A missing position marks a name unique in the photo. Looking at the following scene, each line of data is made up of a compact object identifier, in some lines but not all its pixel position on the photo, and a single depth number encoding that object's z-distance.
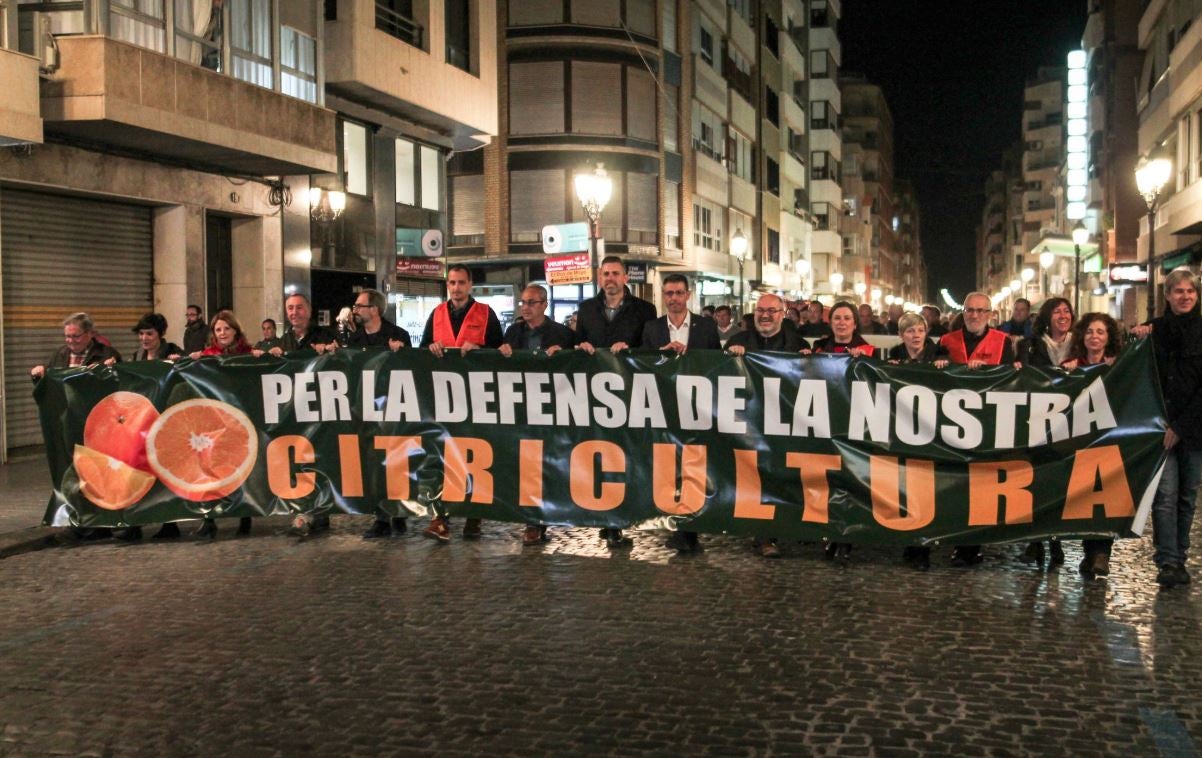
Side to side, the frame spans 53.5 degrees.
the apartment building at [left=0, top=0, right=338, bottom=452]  14.55
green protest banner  8.05
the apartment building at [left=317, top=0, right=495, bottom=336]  21.88
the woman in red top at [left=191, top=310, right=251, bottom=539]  10.07
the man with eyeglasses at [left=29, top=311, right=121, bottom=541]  9.88
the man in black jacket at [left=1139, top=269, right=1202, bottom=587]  7.65
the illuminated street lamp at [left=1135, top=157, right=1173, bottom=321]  21.39
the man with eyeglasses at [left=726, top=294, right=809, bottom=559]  9.05
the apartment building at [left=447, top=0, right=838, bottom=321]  38.97
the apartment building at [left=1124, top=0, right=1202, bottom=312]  28.73
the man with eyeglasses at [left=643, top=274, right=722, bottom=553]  8.99
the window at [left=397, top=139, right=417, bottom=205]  25.70
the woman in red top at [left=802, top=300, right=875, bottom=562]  9.03
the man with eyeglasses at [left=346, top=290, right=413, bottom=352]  9.72
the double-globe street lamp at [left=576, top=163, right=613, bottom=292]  22.88
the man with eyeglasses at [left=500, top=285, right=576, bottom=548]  9.55
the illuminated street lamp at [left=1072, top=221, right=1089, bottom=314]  31.06
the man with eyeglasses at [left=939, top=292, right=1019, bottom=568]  8.85
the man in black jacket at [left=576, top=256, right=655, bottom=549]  9.45
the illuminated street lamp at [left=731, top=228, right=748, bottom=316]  37.53
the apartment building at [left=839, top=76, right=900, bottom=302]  111.09
